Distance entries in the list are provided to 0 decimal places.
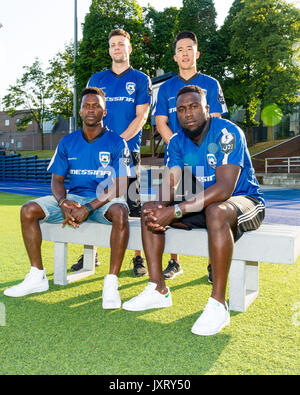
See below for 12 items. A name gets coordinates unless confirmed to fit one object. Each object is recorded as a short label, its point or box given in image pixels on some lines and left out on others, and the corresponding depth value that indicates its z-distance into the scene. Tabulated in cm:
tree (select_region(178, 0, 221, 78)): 2988
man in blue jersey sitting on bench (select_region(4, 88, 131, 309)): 332
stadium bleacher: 2277
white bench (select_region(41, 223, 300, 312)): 281
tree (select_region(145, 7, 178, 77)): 3206
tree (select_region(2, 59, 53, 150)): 4344
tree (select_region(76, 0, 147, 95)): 2828
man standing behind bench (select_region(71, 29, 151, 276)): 407
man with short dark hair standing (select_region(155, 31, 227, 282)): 390
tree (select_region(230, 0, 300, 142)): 2544
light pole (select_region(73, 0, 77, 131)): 2023
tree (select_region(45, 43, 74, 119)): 4019
